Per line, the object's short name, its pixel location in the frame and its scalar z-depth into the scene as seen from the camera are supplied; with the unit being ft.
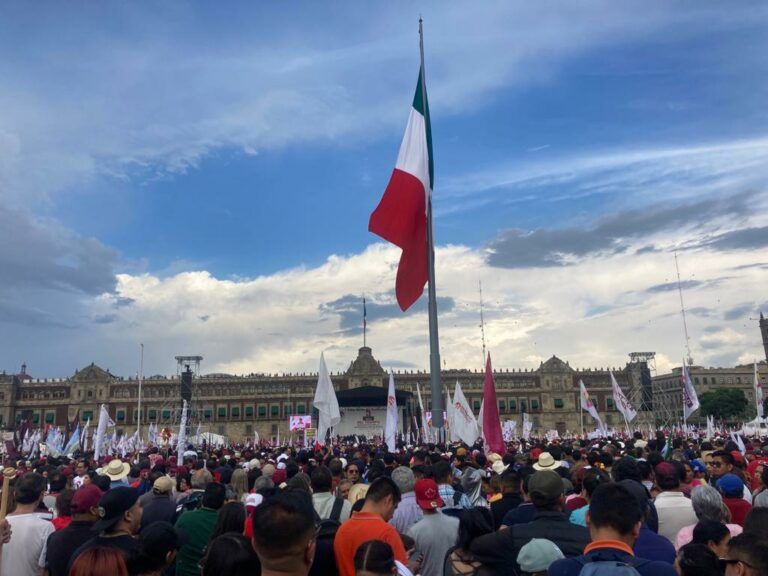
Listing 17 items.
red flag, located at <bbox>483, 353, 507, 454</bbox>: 42.11
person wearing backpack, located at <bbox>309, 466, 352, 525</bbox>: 19.43
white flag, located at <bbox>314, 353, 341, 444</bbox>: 57.98
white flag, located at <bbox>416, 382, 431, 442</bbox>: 90.93
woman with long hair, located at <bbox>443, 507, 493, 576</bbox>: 14.05
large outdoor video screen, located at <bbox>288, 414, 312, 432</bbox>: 167.32
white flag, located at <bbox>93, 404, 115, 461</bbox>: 77.08
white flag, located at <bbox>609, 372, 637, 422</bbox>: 89.87
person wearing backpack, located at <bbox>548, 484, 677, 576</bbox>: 10.43
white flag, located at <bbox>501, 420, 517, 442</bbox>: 117.88
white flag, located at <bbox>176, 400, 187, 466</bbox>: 57.14
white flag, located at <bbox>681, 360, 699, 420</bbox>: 73.97
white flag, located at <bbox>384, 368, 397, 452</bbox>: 64.44
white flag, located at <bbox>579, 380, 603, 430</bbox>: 105.40
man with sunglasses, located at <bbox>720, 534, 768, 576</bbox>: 9.87
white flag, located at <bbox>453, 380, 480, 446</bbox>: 62.44
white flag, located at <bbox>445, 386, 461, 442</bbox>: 64.18
